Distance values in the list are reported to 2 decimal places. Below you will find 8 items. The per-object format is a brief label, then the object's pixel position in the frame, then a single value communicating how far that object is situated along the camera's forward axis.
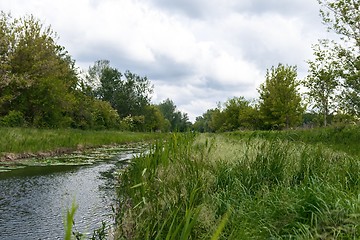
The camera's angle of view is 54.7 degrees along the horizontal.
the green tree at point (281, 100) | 33.22
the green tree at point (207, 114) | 138.12
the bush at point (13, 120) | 21.16
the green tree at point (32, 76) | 22.05
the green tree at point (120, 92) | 68.11
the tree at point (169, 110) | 133.77
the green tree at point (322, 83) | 16.77
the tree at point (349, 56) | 15.47
